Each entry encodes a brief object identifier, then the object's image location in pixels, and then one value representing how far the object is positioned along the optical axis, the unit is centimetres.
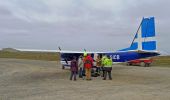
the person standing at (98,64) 1108
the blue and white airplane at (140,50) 1375
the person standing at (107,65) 976
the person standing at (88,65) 956
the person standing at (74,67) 953
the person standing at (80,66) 1026
